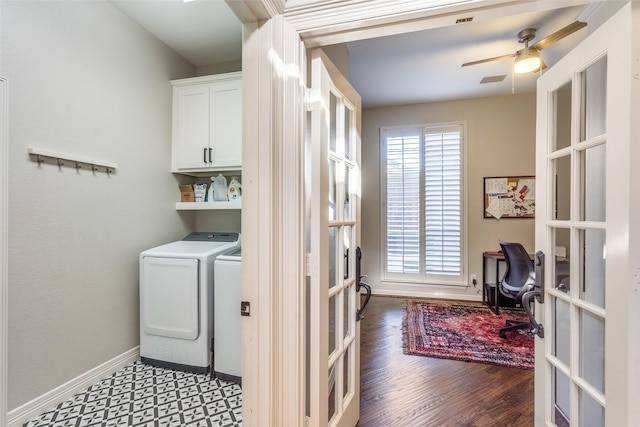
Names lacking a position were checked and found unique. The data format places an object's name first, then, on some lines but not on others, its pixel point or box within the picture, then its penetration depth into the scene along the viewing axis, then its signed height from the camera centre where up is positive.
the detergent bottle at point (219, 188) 2.97 +0.22
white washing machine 2.28 -0.83
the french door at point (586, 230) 1.04 -0.08
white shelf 2.83 +0.05
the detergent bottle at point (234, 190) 2.87 +0.19
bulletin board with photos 4.12 +0.17
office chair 3.08 -0.67
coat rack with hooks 1.90 +0.35
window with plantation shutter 4.40 +0.10
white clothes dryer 2.35 -0.76
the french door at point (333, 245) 1.25 -0.17
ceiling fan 2.44 +1.30
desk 3.92 -0.98
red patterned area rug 2.67 -1.28
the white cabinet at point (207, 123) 2.75 +0.81
